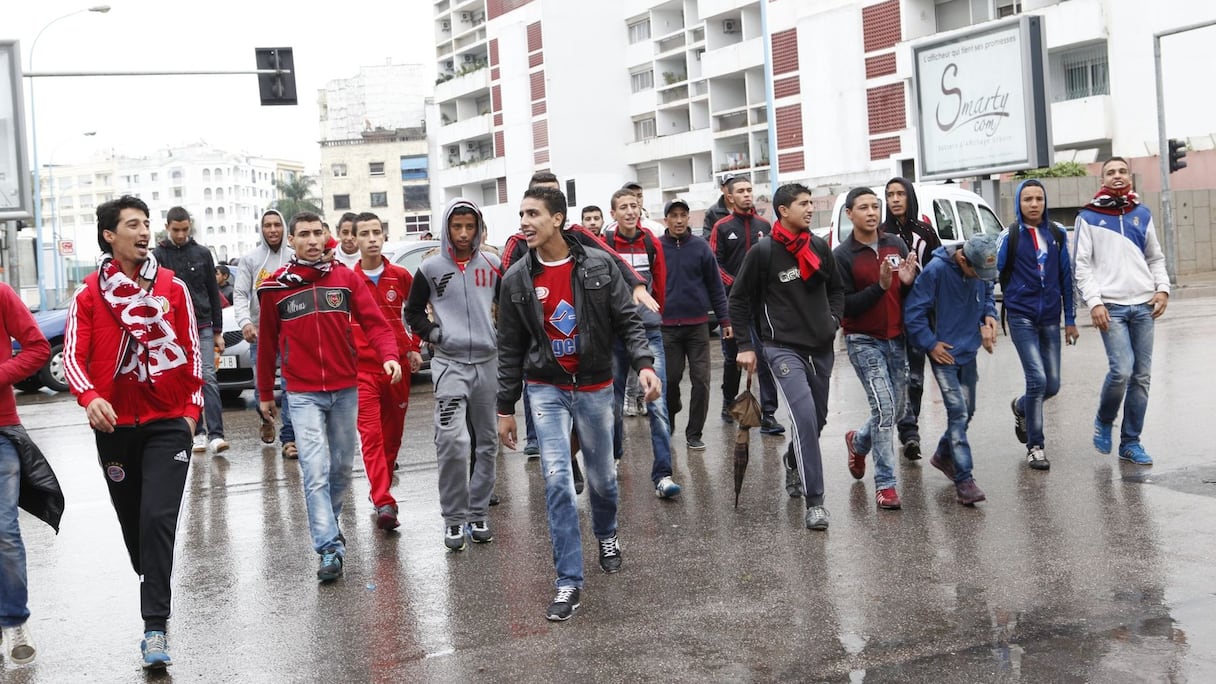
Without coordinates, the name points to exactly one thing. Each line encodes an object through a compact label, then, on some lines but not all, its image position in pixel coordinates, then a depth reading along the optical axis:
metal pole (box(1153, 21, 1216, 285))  29.55
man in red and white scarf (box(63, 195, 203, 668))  5.67
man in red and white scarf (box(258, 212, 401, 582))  6.91
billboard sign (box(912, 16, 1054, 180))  26.17
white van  21.55
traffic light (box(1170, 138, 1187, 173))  29.11
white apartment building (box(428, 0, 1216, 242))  41.12
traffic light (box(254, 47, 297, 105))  26.11
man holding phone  7.87
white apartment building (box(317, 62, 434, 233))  114.69
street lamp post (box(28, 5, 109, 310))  36.34
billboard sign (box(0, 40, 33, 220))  23.08
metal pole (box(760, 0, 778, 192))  37.73
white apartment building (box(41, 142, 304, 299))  182.62
